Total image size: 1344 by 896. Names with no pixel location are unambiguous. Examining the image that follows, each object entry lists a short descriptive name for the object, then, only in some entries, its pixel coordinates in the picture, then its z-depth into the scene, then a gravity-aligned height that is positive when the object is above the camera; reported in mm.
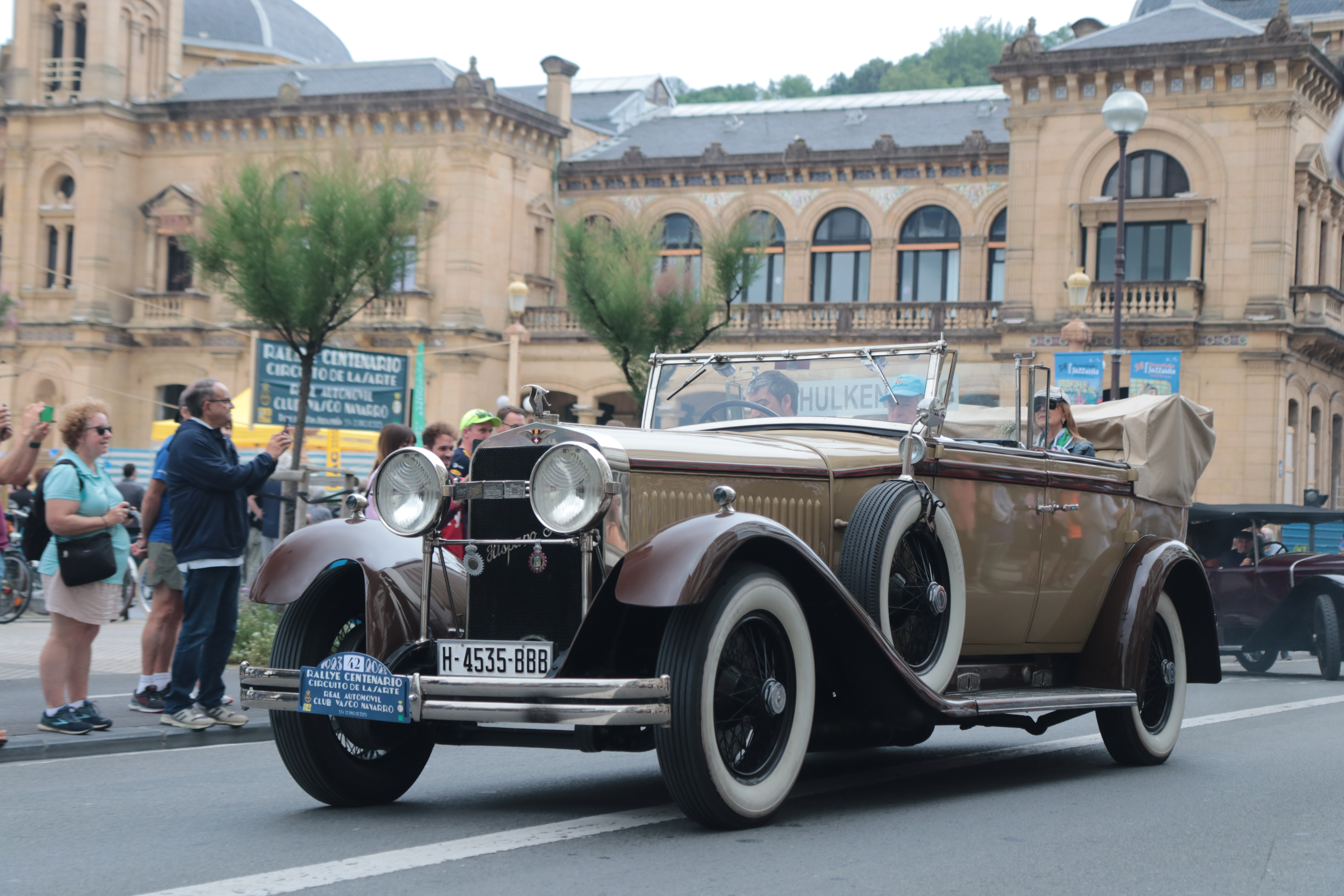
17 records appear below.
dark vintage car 16469 -918
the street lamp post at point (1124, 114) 20531 +4915
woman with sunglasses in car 8383 +373
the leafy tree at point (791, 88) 75500 +18865
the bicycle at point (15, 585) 16812 -1443
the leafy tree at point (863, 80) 76562 +19583
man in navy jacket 8648 -332
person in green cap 10117 +248
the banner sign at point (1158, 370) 25906 +2086
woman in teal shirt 8531 -701
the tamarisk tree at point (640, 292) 24703 +2897
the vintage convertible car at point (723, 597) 5668 -480
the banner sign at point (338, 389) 16781 +789
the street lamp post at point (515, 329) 29219 +2784
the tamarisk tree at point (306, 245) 17031 +2367
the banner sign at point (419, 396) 27969 +1234
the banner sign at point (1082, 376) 21672 +1610
